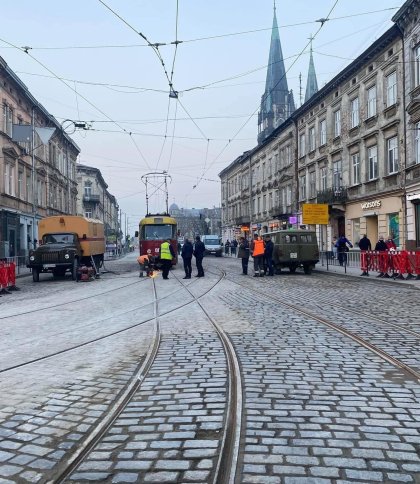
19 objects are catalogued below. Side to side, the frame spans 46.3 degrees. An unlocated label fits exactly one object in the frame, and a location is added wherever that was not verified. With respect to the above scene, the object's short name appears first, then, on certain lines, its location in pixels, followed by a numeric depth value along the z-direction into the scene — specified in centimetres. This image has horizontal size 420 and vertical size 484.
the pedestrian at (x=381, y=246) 2020
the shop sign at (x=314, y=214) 2688
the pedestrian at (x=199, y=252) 2007
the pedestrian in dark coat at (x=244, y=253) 2134
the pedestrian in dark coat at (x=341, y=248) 2466
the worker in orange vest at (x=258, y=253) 1991
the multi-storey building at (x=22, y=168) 3031
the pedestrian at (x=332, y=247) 2664
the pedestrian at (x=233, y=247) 5121
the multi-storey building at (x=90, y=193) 7538
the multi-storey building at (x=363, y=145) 2523
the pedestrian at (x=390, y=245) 2064
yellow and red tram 2570
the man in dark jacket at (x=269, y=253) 2050
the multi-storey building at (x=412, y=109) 2277
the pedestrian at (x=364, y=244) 2244
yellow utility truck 1998
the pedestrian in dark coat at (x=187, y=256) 1988
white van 5038
